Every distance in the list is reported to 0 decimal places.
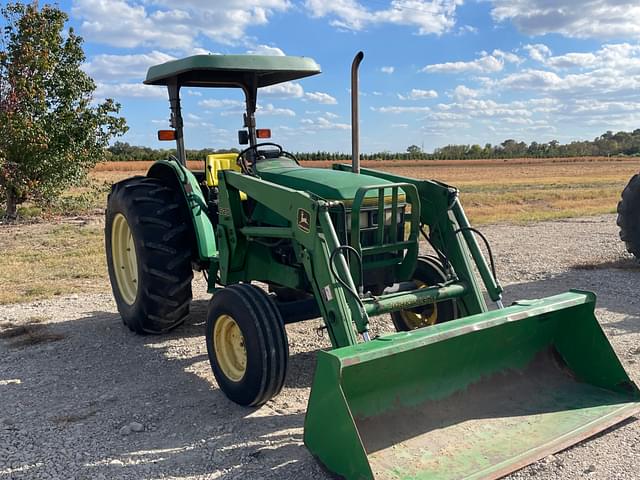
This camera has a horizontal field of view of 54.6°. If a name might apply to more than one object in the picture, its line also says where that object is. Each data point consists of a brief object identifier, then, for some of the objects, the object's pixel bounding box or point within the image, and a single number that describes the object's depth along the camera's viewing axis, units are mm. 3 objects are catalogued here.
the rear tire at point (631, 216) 7961
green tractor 3225
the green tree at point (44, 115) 12641
